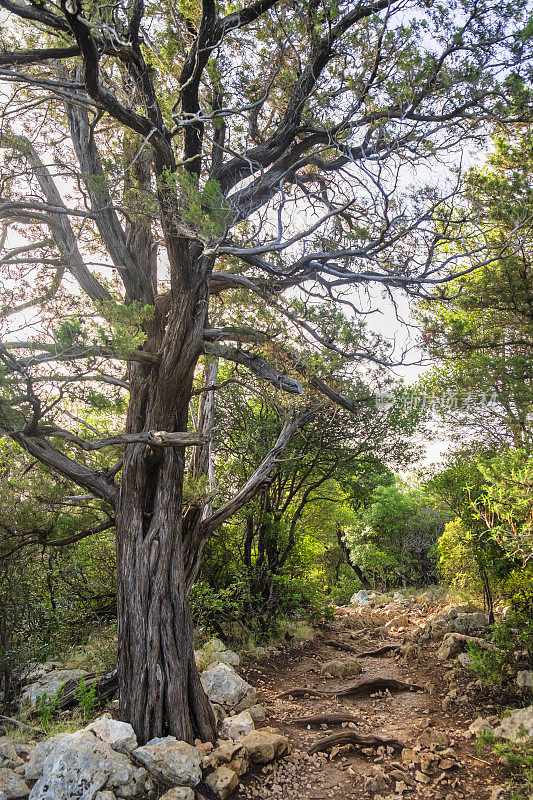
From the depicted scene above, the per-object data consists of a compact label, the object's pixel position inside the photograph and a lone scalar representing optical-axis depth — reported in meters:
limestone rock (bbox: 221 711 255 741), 4.59
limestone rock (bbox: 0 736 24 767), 3.79
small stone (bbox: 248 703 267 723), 5.13
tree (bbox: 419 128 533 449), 6.03
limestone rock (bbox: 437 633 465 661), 6.52
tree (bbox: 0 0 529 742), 3.93
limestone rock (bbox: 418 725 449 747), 4.51
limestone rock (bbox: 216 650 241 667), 6.47
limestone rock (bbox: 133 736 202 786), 3.83
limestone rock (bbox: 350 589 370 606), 12.84
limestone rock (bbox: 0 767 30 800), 3.48
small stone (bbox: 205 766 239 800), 3.81
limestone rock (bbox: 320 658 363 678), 6.75
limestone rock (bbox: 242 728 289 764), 4.31
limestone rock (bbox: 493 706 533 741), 4.14
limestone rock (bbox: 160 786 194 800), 3.56
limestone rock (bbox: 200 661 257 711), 5.27
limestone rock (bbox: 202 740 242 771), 4.06
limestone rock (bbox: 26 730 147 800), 3.42
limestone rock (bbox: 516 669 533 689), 4.78
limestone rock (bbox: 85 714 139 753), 3.95
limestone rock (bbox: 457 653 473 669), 5.91
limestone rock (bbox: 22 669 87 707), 5.11
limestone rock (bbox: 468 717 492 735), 4.60
